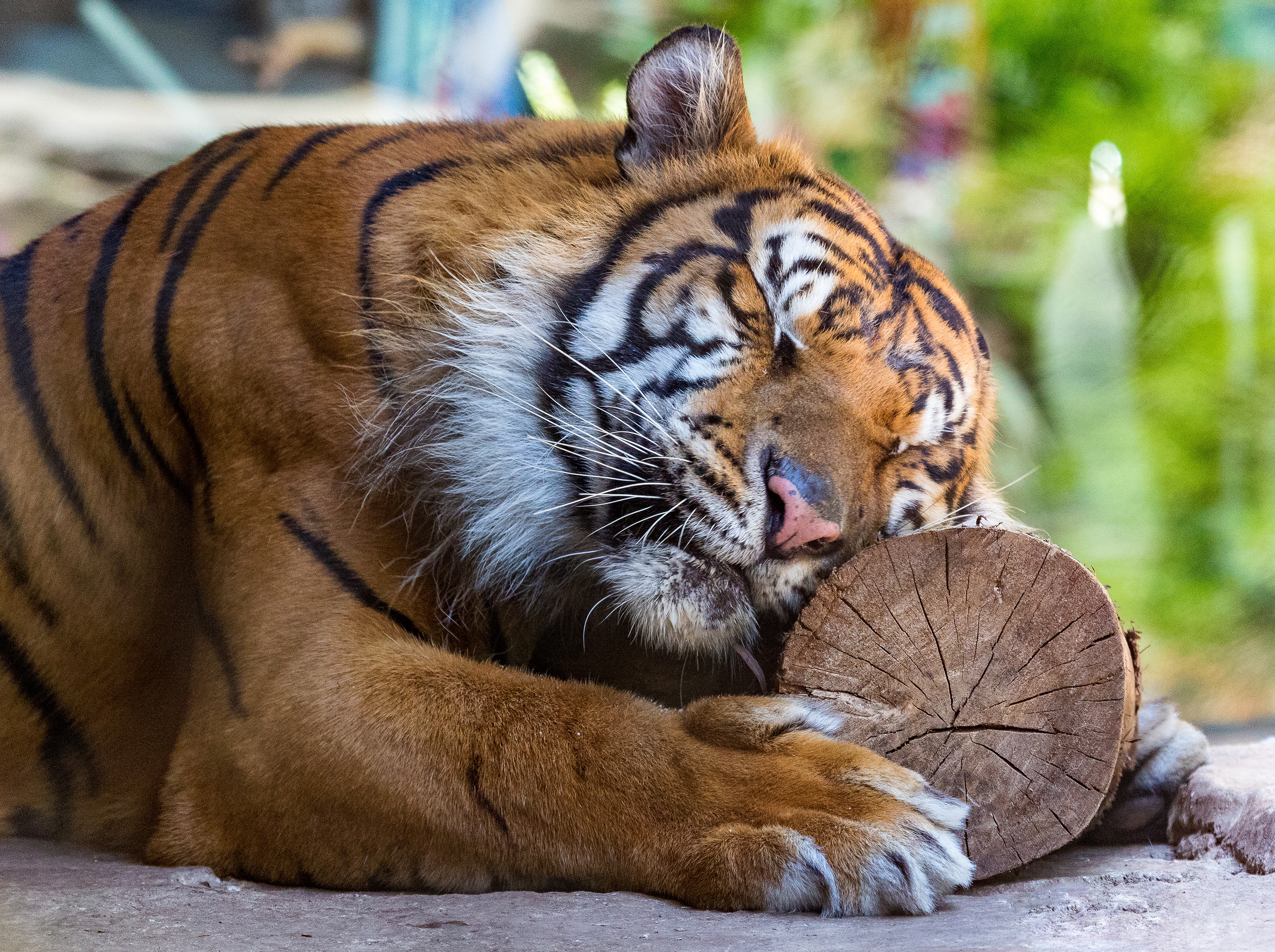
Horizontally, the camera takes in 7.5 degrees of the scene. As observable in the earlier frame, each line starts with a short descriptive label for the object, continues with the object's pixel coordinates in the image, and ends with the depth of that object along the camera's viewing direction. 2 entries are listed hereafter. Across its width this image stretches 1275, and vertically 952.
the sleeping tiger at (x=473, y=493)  6.35
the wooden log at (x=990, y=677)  6.41
